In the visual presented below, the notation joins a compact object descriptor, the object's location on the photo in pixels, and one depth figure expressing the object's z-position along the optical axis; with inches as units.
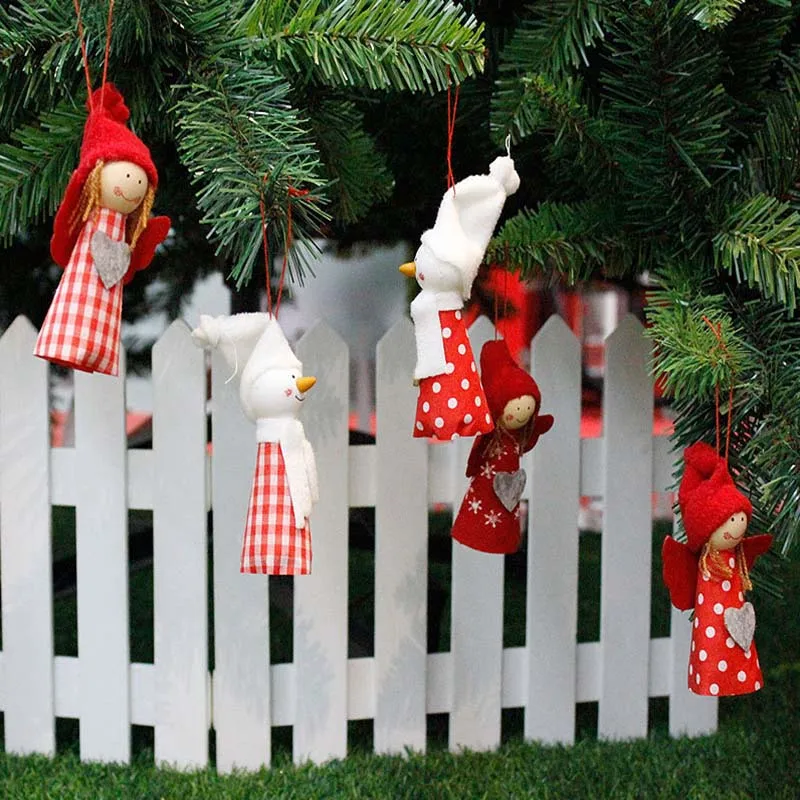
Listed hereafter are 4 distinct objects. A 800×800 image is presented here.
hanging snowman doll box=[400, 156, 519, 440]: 41.2
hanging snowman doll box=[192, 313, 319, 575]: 41.6
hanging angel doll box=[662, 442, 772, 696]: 43.1
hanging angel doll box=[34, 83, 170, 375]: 37.1
